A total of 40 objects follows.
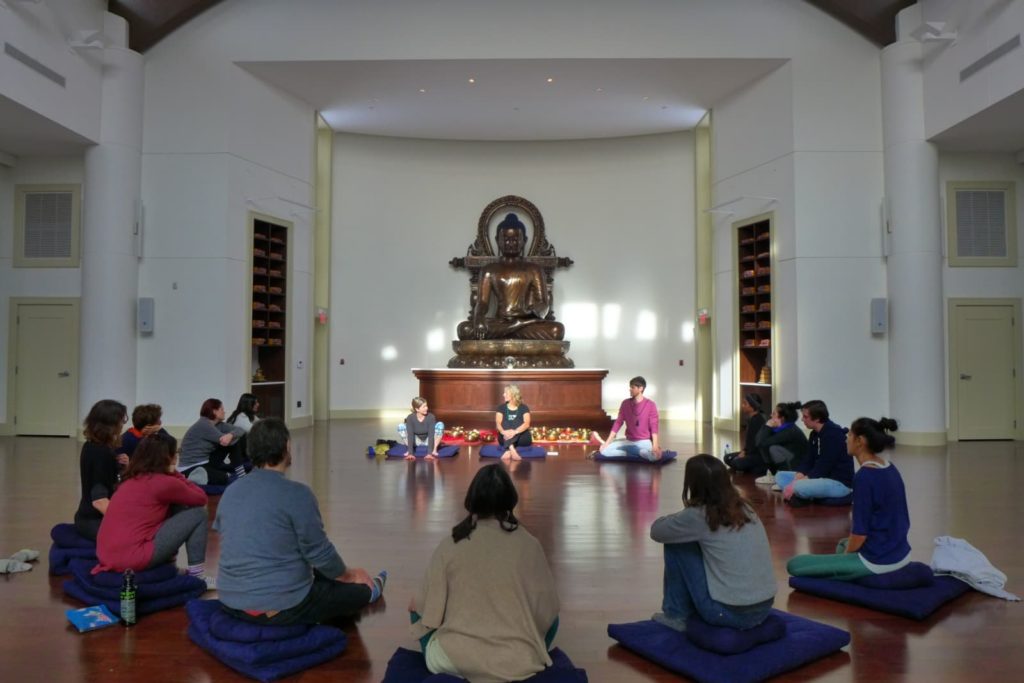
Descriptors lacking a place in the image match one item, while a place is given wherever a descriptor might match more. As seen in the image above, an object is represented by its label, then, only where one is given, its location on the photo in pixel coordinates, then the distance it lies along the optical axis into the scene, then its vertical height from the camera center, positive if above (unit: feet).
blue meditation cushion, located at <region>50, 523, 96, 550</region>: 12.01 -2.63
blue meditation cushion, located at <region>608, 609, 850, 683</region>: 8.18 -3.10
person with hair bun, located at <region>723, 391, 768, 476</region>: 21.90 -2.25
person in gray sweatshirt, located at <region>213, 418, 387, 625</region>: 8.54 -1.90
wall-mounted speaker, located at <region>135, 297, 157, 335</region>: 31.71 +1.98
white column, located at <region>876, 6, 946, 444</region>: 30.40 +3.93
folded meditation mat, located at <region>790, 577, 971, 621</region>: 10.05 -3.03
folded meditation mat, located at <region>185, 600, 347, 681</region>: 8.31 -3.01
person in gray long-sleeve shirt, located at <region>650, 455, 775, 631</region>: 8.52 -1.98
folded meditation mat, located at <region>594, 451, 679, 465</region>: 24.65 -2.99
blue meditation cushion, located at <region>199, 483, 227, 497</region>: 18.85 -2.95
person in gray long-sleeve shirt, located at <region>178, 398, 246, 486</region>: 18.80 -1.91
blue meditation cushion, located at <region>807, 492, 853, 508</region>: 17.38 -3.00
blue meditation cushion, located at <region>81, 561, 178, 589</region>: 10.46 -2.81
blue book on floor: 9.58 -3.08
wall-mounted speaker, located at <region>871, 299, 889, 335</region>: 31.17 +1.82
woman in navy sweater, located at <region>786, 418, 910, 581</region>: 10.51 -2.08
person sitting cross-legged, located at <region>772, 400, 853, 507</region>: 17.31 -2.39
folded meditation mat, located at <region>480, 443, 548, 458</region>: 26.17 -2.91
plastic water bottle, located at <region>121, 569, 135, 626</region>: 9.75 -2.93
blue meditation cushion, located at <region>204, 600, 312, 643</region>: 8.54 -2.87
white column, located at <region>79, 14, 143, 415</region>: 30.81 +4.67
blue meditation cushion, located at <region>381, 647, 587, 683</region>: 7.63 -3.06
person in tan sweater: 7.49 -2.20
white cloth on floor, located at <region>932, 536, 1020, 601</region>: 10.94 -2.85
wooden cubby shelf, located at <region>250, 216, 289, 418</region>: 35.06 +2.17
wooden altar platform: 34.37 -1.42
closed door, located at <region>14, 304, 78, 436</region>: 33.68 -0.28
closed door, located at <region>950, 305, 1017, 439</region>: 32.32 -0.27
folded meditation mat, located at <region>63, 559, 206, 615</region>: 10.27 -2.96
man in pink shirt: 24.62 -1.99
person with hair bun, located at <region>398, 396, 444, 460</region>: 25.67 -2.10
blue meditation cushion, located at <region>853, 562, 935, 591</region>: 10.55 -2.86
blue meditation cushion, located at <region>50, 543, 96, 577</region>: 11.85 -2.85
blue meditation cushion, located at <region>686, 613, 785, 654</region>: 8.46 -2.94
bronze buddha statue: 39.63 +3.25
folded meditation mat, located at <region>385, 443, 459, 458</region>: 26.06 -2.89
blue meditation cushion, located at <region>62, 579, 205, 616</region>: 10.22 -3.10
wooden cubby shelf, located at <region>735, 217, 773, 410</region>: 34.24 +2.42
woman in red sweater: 10.50 -1.97
